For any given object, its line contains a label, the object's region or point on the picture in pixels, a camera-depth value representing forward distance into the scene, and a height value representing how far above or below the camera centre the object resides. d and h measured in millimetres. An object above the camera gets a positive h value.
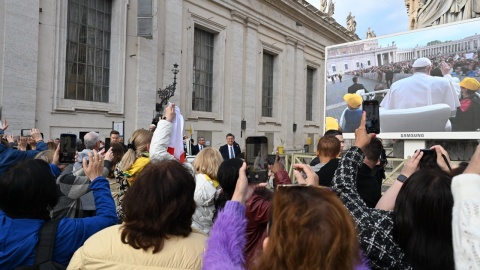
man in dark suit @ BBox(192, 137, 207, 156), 16650 -243
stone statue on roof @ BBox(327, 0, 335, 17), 33772 +12344
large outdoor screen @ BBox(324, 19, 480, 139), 12141 +2264
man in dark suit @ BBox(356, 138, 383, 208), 3098 -340
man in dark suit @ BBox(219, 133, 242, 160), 13567 -250
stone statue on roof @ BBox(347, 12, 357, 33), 39125 +12715
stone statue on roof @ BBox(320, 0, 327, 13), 33244 +12233
